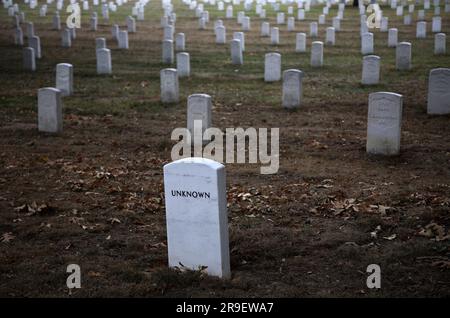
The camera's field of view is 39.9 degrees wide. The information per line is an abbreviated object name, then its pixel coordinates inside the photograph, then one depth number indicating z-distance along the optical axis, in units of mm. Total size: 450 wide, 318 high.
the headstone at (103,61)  19969
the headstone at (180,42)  25266
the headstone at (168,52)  21922
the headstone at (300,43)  24453
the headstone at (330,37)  26469
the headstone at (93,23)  33812
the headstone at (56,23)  33844
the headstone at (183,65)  19141
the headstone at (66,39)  27031
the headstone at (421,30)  27953
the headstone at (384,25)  30938
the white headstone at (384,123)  10641
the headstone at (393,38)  25203
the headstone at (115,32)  28688
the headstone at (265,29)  30219
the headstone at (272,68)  18109
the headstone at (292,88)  14789
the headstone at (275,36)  26844
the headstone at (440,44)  22484
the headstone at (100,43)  23203
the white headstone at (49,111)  12531
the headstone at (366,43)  23266
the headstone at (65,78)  16500
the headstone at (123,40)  26091
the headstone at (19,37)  27219
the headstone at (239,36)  25203
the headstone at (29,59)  20969
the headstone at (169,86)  15469
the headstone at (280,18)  35294
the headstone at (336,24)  31734
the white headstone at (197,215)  6039
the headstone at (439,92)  13156
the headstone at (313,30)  29500
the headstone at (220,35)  27203
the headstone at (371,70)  16938
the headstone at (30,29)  29172
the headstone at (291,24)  31969
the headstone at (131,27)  32219
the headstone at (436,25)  29828
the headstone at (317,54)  20628
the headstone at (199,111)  12180
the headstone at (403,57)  19400
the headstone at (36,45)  23484
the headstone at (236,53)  21553
